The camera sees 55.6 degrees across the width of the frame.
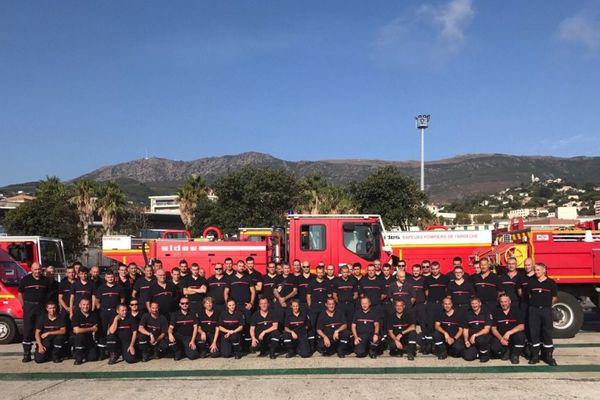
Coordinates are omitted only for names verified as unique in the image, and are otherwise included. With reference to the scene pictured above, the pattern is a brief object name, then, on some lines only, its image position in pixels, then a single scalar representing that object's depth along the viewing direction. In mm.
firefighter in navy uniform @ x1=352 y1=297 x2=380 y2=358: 9789
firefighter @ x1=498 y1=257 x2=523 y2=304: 10000
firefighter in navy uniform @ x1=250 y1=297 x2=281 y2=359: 9930
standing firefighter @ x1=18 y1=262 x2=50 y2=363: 9945
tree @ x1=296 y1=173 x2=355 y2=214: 44906
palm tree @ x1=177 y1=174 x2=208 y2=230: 50031
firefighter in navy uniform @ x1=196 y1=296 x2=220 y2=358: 10016
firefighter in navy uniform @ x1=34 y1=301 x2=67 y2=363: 9781
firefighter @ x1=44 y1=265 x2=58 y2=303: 10523
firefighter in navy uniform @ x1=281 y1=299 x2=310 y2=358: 9930
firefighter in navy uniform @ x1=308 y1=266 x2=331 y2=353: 10300
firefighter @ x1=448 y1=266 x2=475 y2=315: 10094
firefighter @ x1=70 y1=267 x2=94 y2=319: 10242
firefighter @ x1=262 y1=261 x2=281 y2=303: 10898
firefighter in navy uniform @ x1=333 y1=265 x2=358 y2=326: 10656
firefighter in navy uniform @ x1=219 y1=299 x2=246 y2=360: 9930
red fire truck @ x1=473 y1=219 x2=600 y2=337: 11477
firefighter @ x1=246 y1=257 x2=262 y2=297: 10922
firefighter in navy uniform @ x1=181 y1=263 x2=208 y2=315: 10703
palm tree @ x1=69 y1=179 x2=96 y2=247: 45031
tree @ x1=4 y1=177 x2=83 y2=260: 34406
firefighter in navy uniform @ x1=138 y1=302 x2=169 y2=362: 9750
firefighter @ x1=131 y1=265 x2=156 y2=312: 10367
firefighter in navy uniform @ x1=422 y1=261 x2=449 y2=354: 9883
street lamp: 56156
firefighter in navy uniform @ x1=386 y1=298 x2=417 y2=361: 9805
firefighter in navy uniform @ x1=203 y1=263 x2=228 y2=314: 10758
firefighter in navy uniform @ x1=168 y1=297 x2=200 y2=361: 9859
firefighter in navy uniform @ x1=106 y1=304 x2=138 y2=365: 9688
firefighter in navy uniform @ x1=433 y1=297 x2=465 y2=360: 9586
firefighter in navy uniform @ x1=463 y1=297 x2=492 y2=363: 9406
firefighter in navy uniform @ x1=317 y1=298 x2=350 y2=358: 9906
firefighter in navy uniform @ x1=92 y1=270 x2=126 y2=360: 10055
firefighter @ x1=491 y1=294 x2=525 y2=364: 9359
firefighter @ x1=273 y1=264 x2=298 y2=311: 10953
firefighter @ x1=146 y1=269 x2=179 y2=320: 10320
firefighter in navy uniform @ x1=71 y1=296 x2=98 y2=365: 9686
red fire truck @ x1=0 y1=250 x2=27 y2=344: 11703
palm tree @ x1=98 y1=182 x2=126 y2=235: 45969
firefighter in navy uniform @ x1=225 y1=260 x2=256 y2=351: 10664
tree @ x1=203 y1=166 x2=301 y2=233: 36906
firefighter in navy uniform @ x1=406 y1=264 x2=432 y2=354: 10031
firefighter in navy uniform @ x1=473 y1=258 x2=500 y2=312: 10242
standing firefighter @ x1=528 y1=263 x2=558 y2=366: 9172
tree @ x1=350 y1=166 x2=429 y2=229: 35500
